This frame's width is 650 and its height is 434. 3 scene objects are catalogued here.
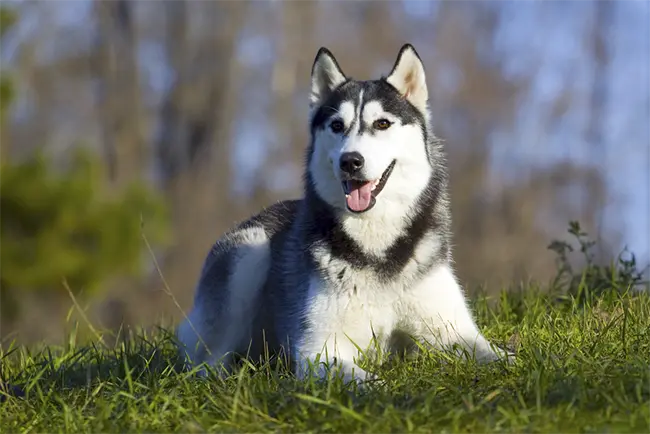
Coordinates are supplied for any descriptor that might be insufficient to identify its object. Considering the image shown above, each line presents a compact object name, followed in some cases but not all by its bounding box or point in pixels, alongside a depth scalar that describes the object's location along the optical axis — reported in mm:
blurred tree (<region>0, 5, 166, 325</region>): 24937
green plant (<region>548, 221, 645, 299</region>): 11102
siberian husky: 8906
